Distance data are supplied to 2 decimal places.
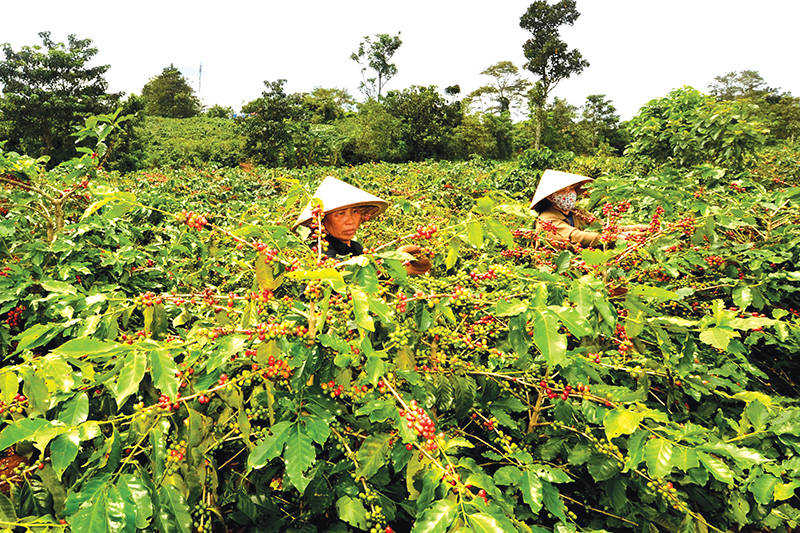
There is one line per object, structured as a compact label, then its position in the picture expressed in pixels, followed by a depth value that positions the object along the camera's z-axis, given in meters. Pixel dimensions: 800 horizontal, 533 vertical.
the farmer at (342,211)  2.20
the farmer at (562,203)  3.29
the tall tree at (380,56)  39.22
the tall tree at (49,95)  25.98
